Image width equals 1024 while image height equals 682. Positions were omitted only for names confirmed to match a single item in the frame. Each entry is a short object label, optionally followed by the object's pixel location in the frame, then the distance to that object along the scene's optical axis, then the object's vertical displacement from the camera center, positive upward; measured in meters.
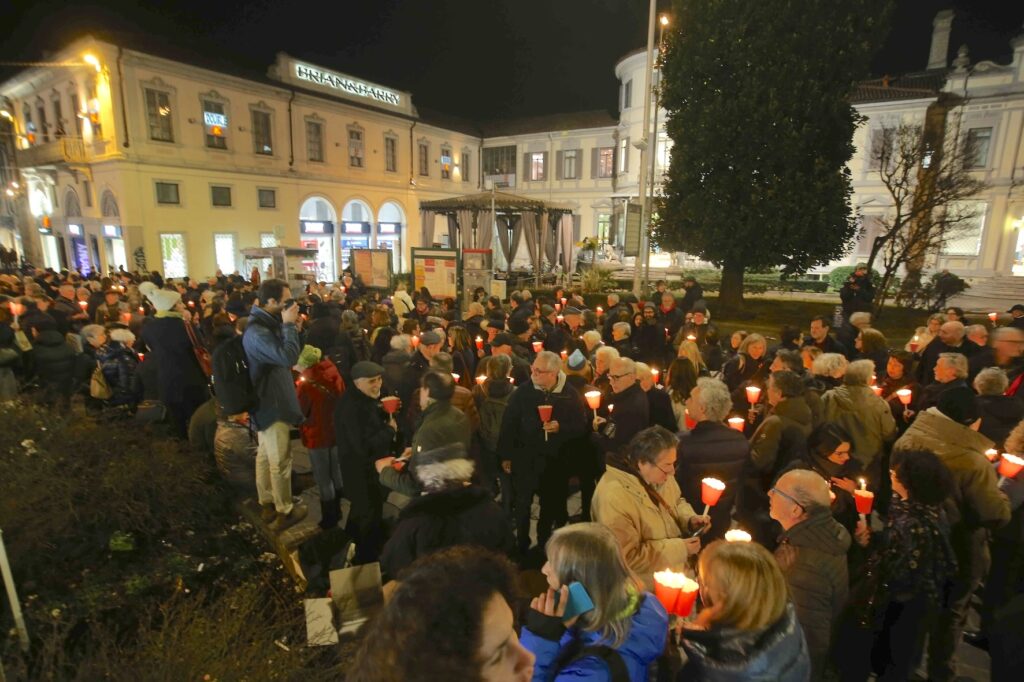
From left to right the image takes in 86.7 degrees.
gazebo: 20.52 +0.83
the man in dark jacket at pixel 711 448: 3.78 -1.39
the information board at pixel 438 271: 16.56 -0.84
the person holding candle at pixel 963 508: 3.44 -1.64
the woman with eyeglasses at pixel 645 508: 2.99 -1.47
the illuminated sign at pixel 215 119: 24.75 +5.48
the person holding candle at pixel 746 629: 1.96 -1.39
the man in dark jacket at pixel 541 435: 4.51 -1.59
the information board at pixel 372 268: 18.89 -0.88
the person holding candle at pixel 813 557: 2.64 -1.49
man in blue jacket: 4.81 -1.23
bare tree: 16.11 +1.91
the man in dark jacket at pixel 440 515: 2.79 -1.40
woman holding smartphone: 1.78 -1.27
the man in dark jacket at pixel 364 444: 4.43 -1.64
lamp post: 15.32 +3.11
